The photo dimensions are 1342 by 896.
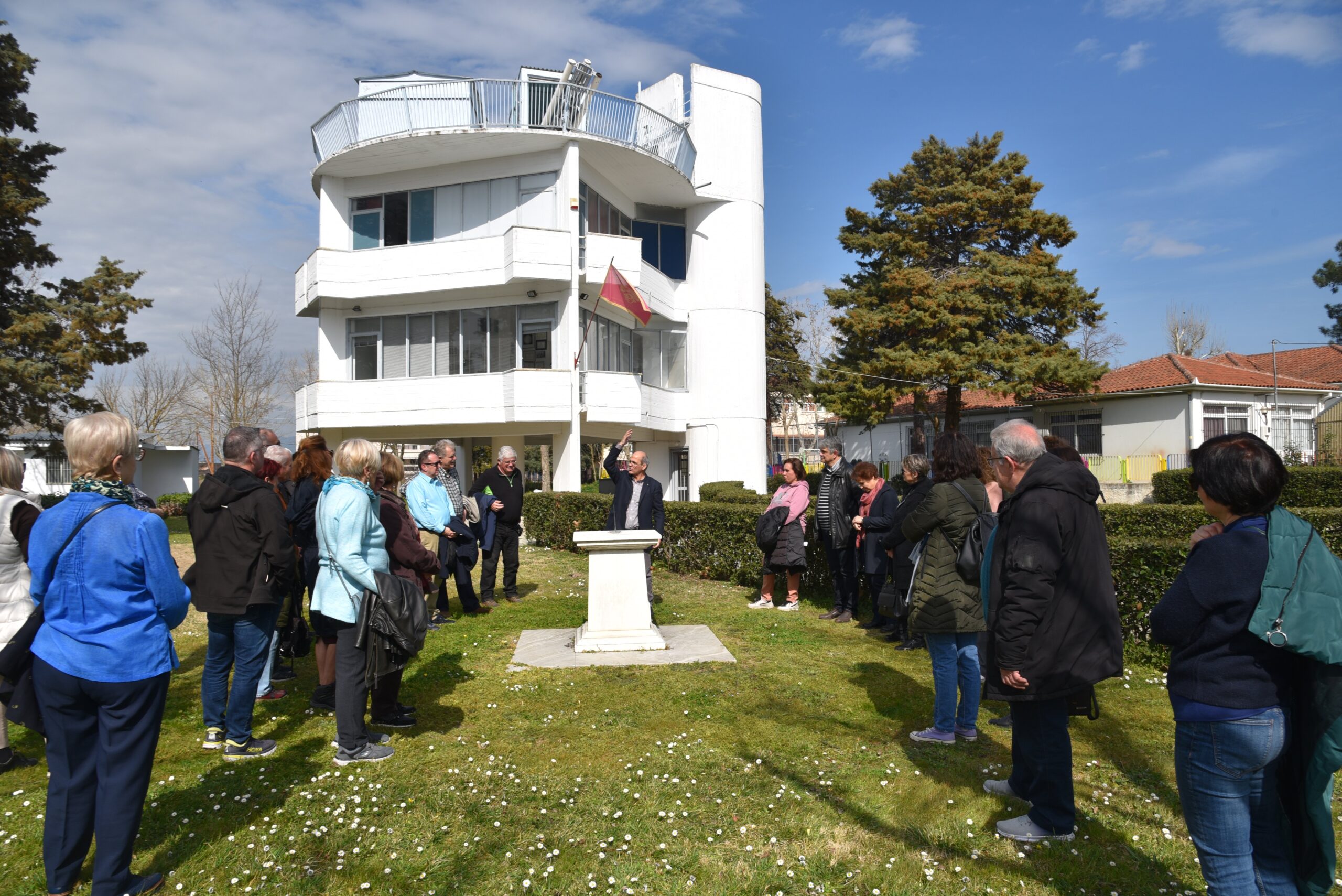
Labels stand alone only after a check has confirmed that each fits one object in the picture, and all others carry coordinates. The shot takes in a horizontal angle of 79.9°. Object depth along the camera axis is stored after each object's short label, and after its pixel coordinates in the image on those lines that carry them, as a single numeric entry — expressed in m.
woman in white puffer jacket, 4.69
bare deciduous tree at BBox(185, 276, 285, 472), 33.59
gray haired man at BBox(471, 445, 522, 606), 9.98
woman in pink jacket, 9.58
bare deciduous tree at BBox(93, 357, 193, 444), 42.12
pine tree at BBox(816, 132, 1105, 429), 28.89
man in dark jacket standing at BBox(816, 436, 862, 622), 9.08
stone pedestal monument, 7.77
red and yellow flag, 16.77
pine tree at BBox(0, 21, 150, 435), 20.91
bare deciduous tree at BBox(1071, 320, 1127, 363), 48.94
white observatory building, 19.06
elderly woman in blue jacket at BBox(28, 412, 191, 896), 3.21
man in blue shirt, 8.66
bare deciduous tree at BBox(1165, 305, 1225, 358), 55.91
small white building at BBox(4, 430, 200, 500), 27.17
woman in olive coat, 4.93
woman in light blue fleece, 4.75
